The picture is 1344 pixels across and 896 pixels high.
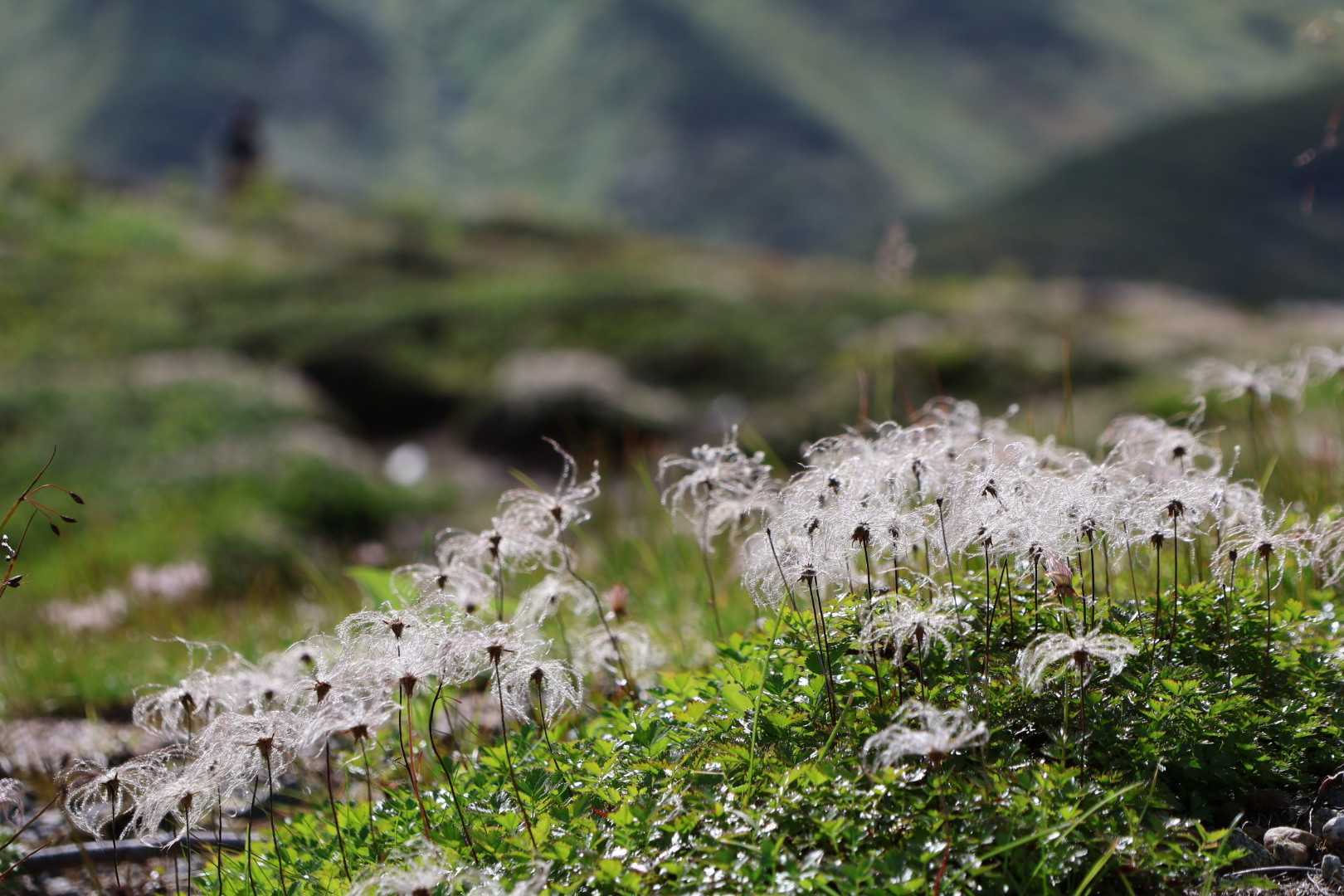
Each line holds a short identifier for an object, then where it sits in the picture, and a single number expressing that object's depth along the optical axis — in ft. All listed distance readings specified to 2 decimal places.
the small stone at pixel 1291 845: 19.22
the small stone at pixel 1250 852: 19.21
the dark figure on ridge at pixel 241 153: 221.05
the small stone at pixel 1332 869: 18.58
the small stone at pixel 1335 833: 19.36
